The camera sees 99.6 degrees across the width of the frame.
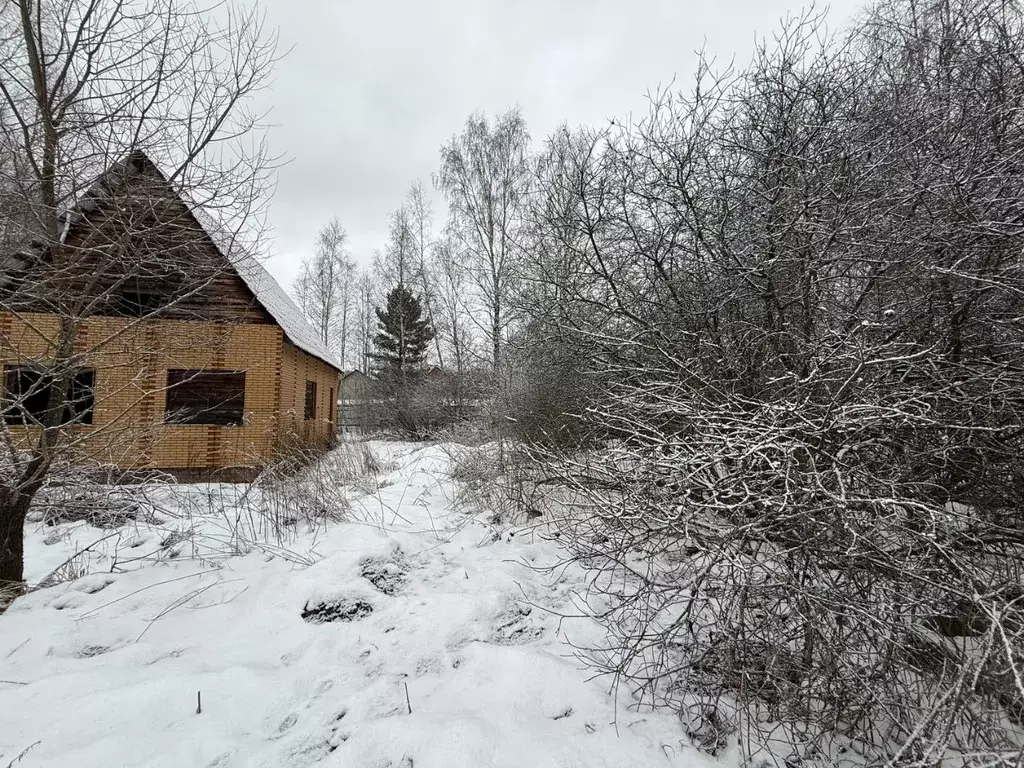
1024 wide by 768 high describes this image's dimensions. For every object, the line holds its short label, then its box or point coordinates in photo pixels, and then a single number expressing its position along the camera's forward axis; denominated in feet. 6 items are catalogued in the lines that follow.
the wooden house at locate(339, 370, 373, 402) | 67.68
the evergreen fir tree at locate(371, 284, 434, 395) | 67.23
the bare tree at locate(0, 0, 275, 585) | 10.30
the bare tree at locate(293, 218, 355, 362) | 92.73
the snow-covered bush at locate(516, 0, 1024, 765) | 6.36
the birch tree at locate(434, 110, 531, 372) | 57.00
